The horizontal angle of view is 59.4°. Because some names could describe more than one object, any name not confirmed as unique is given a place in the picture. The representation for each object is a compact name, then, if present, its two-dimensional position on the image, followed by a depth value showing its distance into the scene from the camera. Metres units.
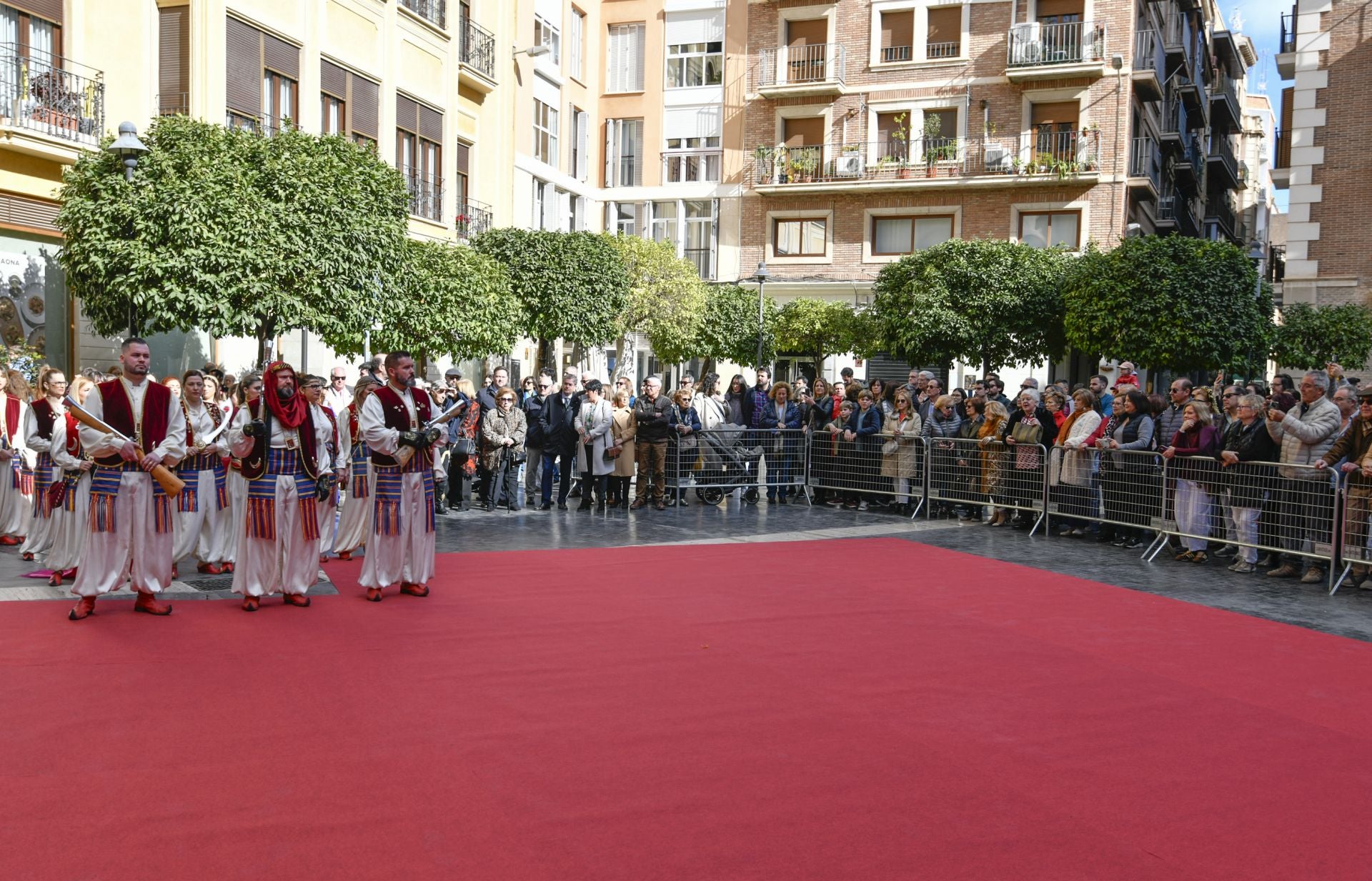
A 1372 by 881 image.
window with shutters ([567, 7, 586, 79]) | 36.69
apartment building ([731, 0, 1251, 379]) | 33.31
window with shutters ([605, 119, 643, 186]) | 39.44
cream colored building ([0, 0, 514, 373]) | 17.08
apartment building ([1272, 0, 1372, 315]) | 30.36
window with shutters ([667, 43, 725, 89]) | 38.44
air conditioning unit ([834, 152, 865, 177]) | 35.59
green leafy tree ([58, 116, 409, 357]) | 15.16
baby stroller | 16.88
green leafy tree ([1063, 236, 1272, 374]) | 25.06
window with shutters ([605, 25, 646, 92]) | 39.12
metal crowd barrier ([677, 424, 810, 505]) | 16.80
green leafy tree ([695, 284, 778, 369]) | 33.78
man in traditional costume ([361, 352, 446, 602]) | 9.32
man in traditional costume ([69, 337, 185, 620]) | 8.27
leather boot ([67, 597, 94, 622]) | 8.22
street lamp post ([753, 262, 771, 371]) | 30.56
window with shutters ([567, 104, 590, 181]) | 37.47
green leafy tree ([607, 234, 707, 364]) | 32.12
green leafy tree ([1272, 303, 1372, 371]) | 27.09
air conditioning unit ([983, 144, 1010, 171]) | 33.72
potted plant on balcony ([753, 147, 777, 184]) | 37.09
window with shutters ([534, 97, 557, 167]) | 34.34
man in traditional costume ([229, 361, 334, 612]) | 8.84
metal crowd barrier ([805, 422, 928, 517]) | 15.82
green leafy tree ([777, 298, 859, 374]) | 32.38
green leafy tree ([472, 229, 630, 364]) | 27.41
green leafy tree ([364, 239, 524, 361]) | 20.11
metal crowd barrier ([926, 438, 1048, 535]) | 14.27
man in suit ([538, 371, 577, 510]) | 16.19
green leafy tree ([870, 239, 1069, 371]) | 27.95
